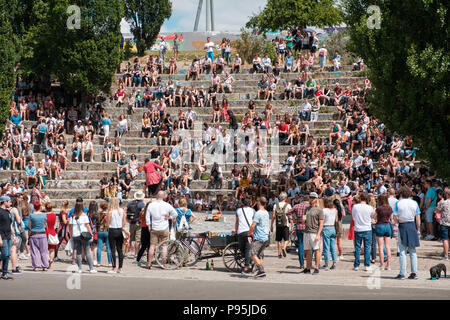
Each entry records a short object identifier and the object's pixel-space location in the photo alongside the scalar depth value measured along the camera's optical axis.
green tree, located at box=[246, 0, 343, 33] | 45.19
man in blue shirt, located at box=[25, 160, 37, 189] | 27.02
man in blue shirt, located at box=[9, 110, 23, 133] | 30.45
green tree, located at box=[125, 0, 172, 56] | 44.97
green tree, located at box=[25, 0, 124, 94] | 32.28
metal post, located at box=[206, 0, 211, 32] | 66.46
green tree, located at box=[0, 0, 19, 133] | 28.02
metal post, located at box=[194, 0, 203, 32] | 78.75
